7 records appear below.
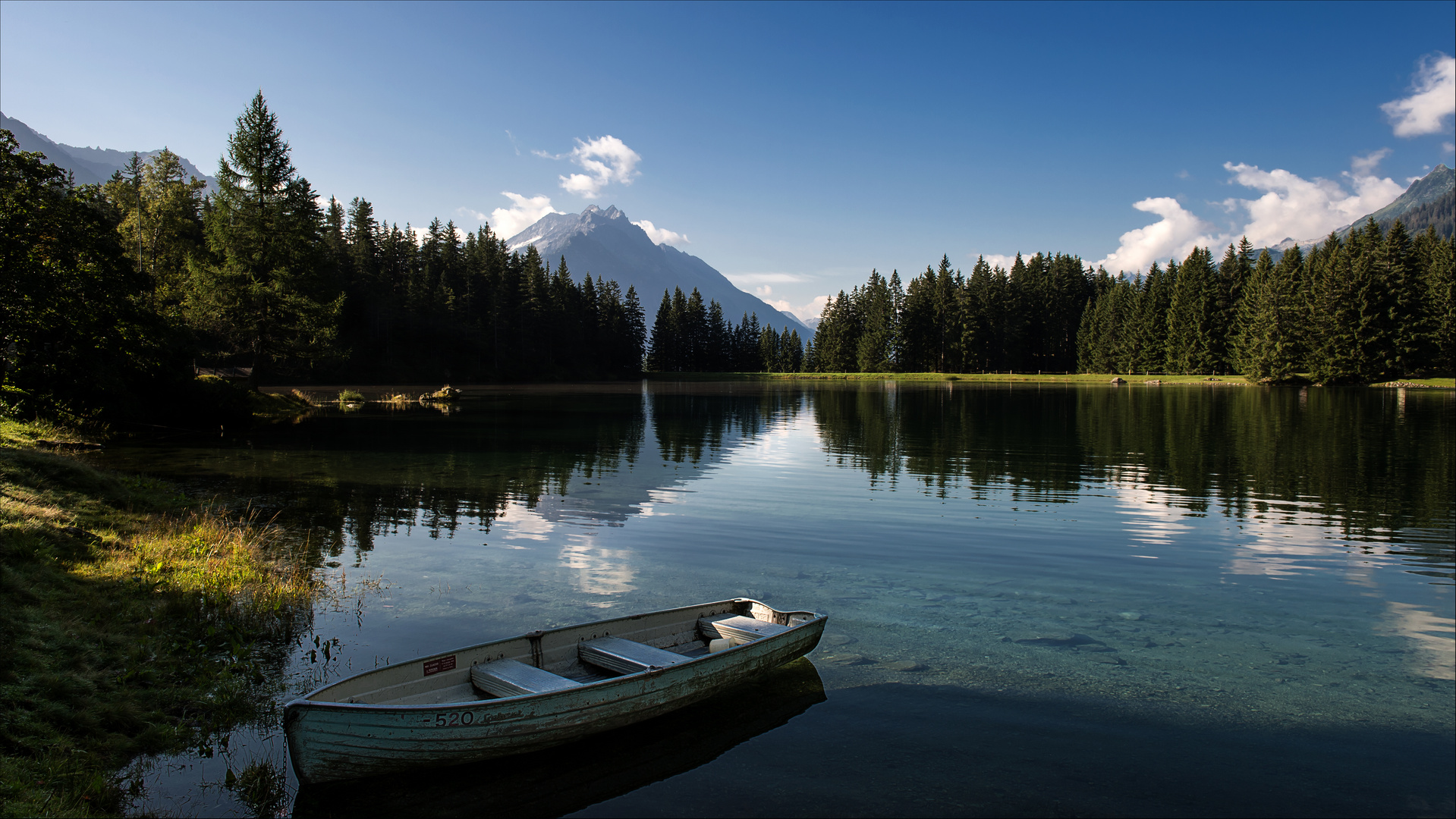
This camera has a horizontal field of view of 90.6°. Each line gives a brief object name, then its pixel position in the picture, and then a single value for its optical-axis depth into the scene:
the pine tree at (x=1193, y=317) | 112.38
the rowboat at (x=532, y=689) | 7.08
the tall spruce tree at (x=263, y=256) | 50.34
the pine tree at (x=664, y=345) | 168.00
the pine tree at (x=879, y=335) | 150.88
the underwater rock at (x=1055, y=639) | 11.64
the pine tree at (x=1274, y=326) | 96.94
